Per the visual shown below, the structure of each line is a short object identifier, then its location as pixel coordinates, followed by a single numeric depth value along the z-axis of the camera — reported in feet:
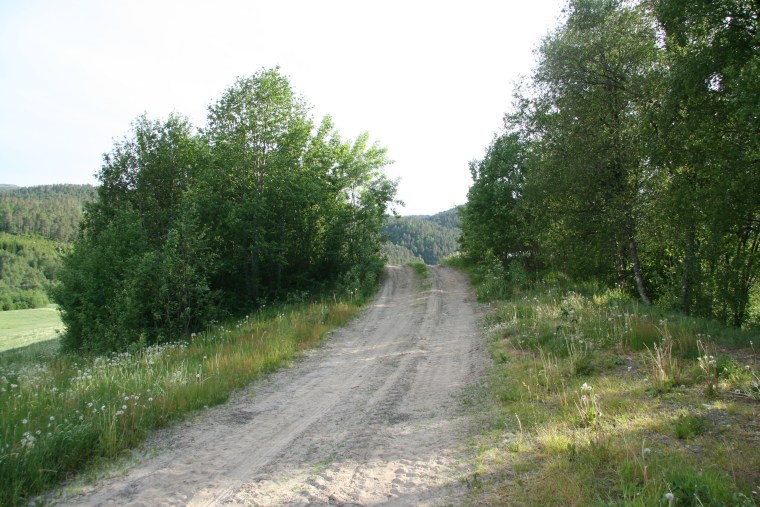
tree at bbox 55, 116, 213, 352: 50.96
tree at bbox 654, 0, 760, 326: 28.99
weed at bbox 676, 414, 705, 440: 15.56
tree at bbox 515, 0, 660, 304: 42.39
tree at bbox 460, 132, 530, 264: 68.49
